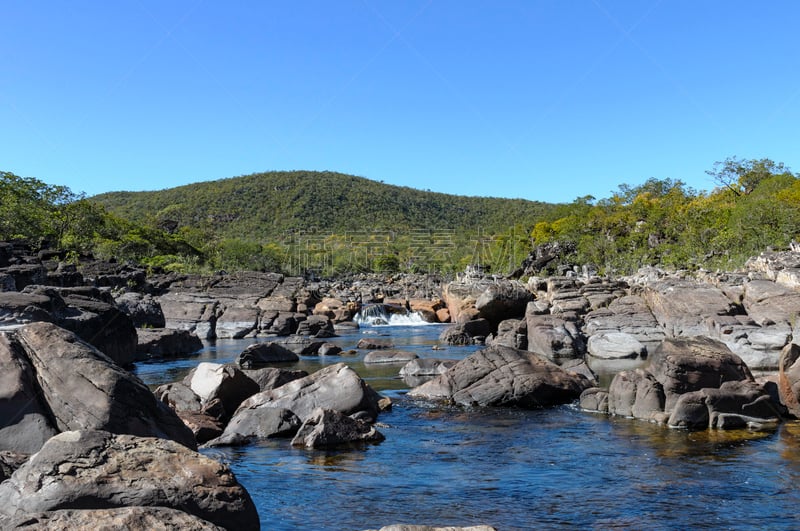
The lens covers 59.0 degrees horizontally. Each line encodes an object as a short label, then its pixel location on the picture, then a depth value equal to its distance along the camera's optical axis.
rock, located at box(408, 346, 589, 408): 16.03
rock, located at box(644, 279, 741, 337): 24.75
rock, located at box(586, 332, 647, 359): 24.47
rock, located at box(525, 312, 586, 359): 24.98
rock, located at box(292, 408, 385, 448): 12.32
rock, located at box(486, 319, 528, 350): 26.86
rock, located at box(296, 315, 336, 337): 36.12
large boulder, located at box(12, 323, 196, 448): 8.38
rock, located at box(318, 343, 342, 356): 27.66
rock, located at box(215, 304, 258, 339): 36.81
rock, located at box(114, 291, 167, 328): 32.75
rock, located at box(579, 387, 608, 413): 15.08
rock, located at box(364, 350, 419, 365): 24.64
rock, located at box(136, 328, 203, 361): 27.36
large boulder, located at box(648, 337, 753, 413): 14.09
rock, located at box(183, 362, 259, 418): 14.90
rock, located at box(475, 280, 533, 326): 33.84
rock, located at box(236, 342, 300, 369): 23.56
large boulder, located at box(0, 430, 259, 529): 6.02
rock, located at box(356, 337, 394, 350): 29.51
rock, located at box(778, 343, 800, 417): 13.60
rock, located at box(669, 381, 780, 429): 12.94
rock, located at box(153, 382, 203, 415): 14.58
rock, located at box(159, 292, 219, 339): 37.25
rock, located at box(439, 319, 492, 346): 30.42
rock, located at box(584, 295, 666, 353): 26.57
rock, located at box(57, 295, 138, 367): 21.42
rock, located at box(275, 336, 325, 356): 27.91
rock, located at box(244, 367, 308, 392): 16.20
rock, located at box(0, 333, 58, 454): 8.06
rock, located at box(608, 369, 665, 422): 14.03
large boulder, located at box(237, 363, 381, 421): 14.30
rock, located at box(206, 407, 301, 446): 13.16
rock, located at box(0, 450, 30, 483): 6.88
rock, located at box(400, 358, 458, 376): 21.10
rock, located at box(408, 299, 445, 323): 44.41
